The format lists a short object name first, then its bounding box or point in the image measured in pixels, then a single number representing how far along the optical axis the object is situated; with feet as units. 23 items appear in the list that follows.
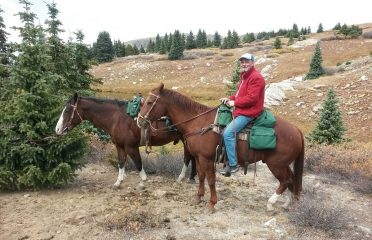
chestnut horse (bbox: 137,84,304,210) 22.17
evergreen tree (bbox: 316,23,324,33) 413.82
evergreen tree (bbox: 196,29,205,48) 379.14
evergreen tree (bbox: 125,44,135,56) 361.51
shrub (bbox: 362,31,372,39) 257.63
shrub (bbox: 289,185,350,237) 20.44
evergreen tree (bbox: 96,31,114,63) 296.42
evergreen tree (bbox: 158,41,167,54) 331.63
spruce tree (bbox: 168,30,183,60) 272.58
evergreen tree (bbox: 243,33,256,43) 410.02
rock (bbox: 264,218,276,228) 21.11
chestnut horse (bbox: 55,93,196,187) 28.68
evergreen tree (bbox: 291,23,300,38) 363.15
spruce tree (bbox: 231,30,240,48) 341.72
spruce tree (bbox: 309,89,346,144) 54.69
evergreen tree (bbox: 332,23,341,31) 384.00
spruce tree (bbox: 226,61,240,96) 91.70
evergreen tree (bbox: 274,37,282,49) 280.10
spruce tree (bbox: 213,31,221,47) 393.04
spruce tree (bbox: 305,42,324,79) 147.54
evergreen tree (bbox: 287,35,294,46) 311.84
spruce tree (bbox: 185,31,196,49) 368.89
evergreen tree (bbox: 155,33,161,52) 377.46
